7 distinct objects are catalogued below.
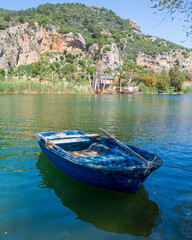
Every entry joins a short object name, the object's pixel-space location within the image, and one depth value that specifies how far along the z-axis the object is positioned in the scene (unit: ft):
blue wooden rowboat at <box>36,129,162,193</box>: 16.63
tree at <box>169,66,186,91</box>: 344.49
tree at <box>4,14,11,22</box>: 358.23
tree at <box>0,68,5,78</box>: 279.61
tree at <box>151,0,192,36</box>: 22.17
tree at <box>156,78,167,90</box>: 320.91
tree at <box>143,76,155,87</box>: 327.88
